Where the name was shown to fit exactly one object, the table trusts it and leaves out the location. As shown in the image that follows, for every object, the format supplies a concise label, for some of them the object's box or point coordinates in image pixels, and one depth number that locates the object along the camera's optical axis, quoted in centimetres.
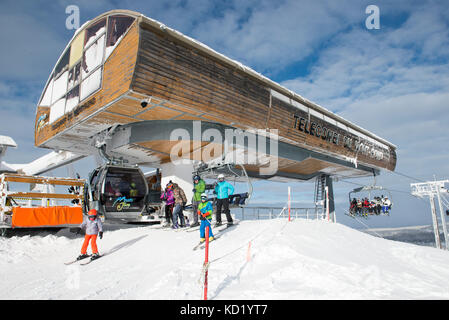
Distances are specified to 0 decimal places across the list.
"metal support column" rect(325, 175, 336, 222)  2532
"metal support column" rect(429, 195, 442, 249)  2348
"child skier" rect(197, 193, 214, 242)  789
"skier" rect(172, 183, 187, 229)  1073
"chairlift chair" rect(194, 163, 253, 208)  1098
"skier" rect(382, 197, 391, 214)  2259
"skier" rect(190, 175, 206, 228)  1015
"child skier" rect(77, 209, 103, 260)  800
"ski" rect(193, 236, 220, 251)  758
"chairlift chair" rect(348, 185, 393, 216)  2275
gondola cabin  1141
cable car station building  1038
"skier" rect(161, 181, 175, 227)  1125
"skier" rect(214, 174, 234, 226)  992
